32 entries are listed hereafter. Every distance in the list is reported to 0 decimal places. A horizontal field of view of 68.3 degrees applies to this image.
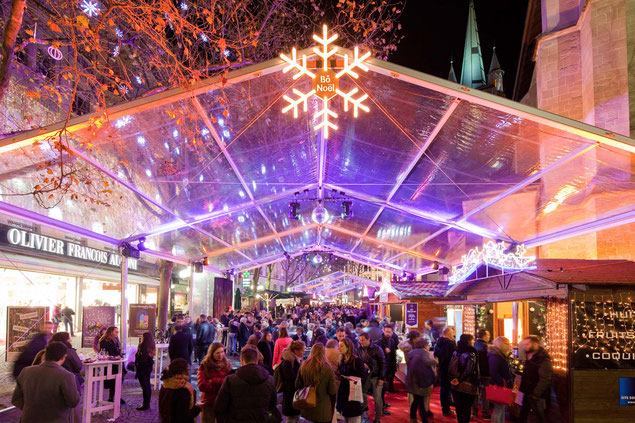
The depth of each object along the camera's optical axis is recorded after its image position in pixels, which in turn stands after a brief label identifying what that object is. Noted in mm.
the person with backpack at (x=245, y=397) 4492
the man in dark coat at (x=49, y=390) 4508
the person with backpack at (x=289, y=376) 6402
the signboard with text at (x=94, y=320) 10711
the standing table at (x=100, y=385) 7673
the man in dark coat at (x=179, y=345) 9203
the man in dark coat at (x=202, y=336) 13422
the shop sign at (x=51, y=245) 12656
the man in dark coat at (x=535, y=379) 6844
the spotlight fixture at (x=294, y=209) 13985
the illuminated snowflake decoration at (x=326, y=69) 6434
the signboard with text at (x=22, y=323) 8445
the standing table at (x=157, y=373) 10952
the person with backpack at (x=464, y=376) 7164
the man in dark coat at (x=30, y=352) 7000
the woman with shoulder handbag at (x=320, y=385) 5309
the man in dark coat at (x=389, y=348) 10766
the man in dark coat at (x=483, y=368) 8016
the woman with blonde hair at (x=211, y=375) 5602
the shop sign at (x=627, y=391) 6918
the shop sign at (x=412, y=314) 19328
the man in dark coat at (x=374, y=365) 7965
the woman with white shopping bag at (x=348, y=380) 6273
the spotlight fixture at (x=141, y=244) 11781
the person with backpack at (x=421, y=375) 7801
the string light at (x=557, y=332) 7258
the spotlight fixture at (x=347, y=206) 13969
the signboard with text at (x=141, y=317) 12266
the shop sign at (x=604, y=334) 7047
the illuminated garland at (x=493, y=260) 8477
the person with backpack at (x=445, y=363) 8898
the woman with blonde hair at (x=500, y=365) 7383
